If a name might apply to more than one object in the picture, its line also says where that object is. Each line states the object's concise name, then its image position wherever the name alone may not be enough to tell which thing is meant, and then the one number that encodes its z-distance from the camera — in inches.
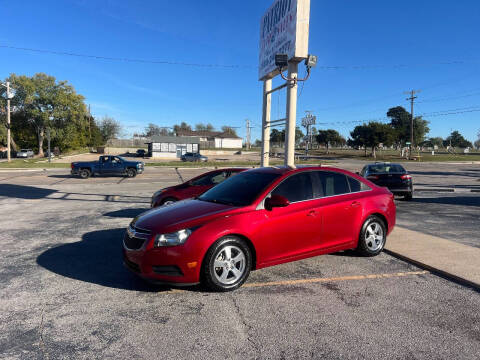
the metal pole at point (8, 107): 1338.6
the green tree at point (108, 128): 3884.1
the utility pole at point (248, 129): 3846.0
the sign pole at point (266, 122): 439.5
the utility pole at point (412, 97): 2423.7
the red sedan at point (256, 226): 159.0
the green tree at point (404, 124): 3063.5
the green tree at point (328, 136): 4124.8
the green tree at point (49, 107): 2223.2
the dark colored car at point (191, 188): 335.6
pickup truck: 897.5
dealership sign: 346.3
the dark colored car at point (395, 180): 486.9
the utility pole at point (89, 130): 3025.3
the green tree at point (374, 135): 2726.4
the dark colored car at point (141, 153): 2650.1
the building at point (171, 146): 2571.4
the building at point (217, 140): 4180.6
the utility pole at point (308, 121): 712.2
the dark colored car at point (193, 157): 2102.6
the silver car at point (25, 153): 2299.5
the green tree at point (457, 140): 5521.7
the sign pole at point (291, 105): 359.9
